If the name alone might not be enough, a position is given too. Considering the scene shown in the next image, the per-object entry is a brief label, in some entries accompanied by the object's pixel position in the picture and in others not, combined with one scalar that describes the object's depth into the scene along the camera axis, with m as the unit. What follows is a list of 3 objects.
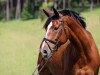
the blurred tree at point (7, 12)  70.74
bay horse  6.98
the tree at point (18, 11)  69.54
